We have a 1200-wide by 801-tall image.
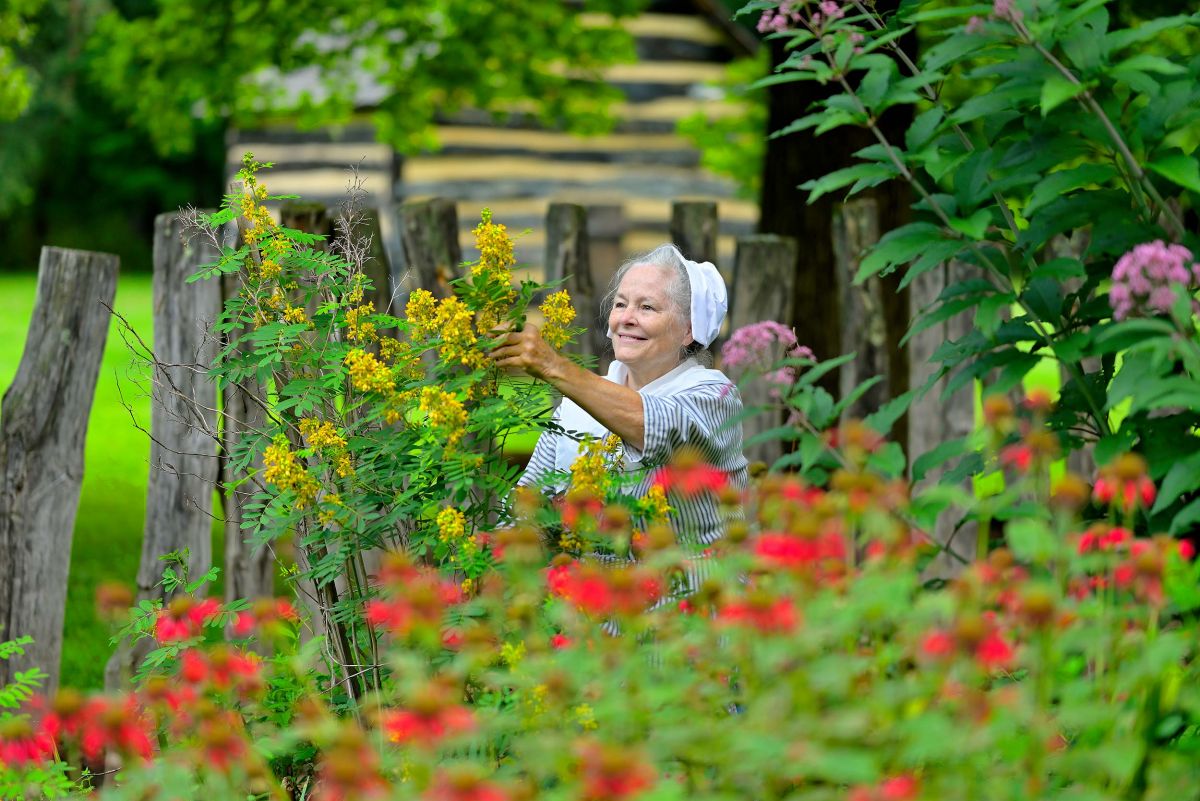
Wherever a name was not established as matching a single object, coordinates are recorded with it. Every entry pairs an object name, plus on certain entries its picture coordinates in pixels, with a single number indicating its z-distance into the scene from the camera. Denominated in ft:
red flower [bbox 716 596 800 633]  11.25
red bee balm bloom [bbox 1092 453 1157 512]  12.64
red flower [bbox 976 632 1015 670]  11.20
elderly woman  23.21
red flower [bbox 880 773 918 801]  10.59
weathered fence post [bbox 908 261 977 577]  37.01
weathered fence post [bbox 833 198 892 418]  36.91
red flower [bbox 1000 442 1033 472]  13.87
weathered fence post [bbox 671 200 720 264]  38.70
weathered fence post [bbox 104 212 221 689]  33.12
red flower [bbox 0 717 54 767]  13.08
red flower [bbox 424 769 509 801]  9.41
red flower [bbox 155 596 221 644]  15.99
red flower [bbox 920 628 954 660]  11.43
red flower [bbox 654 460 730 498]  14.39
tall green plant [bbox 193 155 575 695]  20.39
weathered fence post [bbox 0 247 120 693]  30.91
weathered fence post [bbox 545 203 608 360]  38.29
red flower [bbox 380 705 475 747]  10.21
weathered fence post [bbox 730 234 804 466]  37.14
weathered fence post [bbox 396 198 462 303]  36.86
